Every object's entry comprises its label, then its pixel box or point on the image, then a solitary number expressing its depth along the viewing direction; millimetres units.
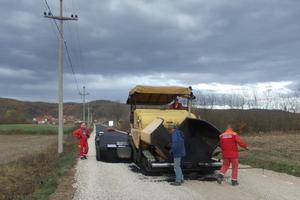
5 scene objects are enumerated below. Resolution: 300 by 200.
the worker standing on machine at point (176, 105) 18953
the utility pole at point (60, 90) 31359
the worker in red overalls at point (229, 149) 14273
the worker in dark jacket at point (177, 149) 14500
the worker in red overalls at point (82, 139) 23906
